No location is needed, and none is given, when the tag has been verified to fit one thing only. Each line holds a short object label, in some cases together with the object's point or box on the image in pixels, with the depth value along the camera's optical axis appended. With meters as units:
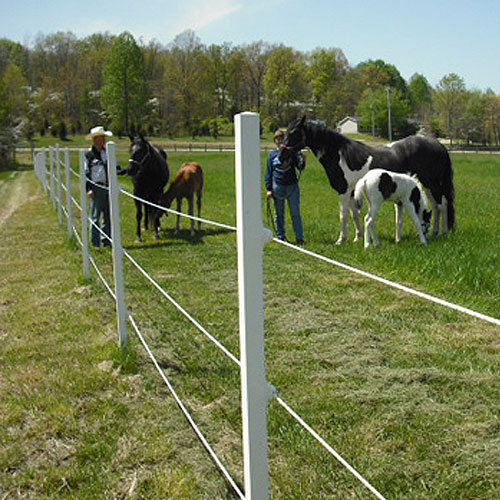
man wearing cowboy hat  9.57
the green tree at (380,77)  100.88
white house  94.93
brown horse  11.18
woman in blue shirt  9.45
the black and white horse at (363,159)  9.44
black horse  10.64
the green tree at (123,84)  70.12
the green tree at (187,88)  77.00
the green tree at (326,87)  81.31
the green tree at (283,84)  77.31
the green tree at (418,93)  109.24
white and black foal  8.53
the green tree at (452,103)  82.56
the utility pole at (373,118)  78.94
